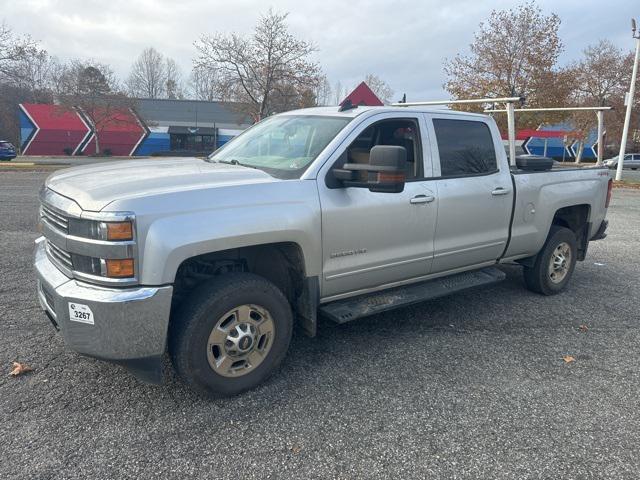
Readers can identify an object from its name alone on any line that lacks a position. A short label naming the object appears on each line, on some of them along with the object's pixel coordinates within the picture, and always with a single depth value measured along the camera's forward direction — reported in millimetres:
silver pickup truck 2682
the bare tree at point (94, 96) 36906
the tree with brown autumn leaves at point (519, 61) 22531
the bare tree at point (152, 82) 82375
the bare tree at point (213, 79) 28875
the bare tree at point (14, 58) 25609
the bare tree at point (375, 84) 70869
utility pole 19217
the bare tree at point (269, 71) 27734
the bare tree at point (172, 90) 79800
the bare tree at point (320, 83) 29200
